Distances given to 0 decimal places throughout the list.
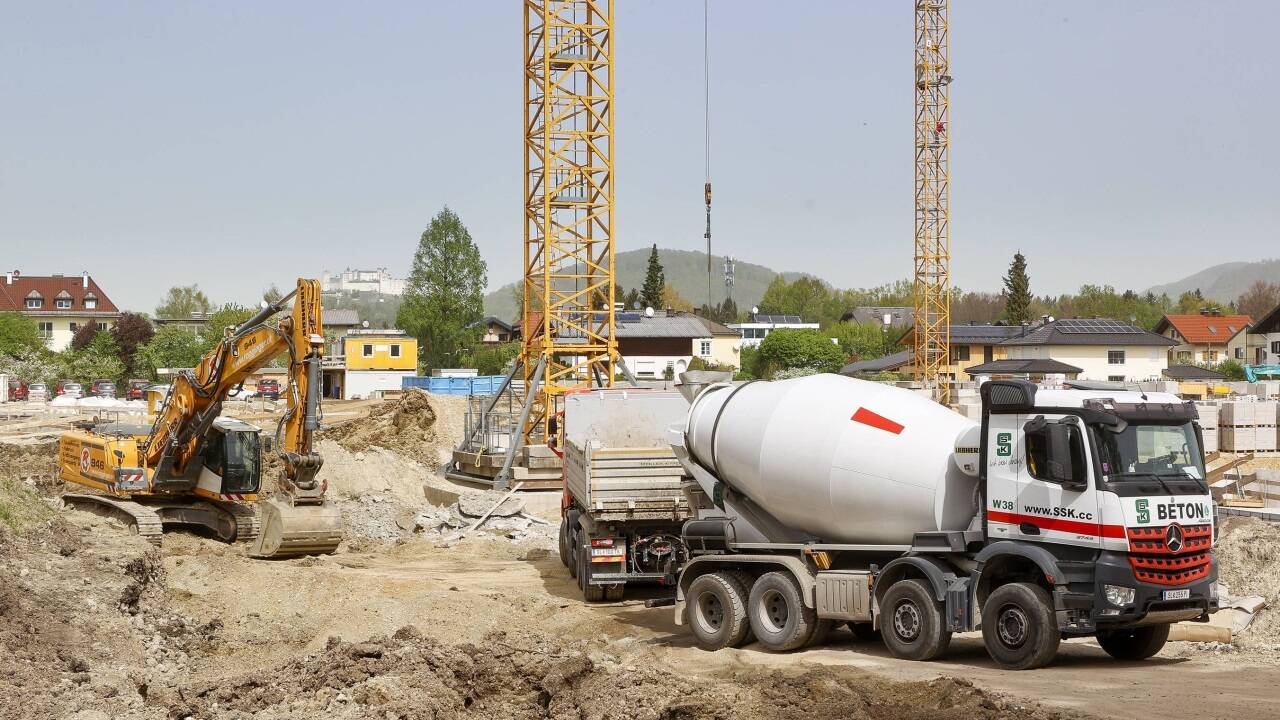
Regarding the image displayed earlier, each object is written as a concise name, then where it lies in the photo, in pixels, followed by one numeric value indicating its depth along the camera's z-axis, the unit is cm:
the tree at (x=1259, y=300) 14875
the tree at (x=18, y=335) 9538
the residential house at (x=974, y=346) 9194
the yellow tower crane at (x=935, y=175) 7931
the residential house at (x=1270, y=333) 9000
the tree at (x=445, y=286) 10150
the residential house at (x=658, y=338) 10912
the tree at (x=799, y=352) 8925
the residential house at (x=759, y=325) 14938
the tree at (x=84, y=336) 11000
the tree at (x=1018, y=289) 12019
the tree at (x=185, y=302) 15550
